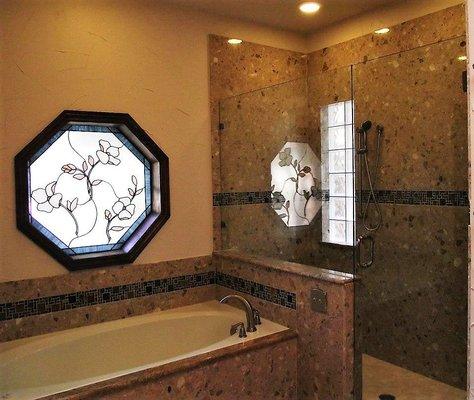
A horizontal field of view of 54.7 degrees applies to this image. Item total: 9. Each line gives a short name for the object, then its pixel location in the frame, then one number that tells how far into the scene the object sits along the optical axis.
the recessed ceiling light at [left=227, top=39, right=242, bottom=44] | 3.29
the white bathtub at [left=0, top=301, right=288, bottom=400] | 2.36
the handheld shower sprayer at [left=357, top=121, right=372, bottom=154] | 3.03
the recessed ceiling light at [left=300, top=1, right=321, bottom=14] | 3.05
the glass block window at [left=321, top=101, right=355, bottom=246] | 2.93
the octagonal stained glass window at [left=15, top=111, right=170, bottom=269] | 2.60
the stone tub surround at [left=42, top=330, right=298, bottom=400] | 2.01
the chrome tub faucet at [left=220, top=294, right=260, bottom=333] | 2.59
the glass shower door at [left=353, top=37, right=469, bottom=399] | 2.68
